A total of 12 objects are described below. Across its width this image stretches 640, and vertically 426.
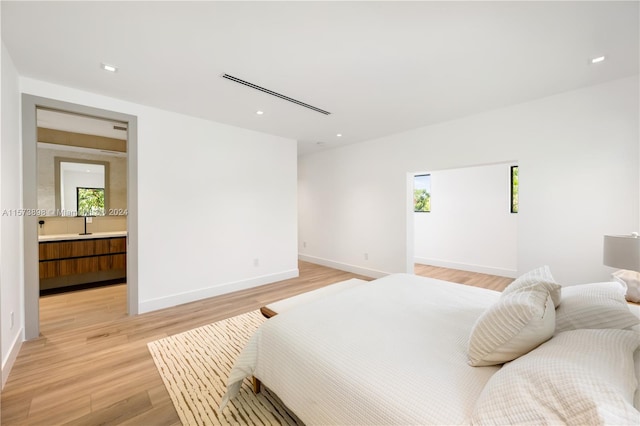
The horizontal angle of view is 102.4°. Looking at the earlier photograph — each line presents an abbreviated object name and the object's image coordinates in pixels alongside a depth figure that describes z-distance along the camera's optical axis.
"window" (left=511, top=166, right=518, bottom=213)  4.81
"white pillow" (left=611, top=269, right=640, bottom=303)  2.18
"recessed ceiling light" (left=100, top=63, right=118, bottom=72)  2.34
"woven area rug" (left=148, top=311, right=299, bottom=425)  1.66
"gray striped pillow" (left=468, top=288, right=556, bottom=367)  1.16
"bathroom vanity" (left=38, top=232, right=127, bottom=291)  3.88
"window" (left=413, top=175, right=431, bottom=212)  6.11
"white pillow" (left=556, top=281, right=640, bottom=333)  1.25
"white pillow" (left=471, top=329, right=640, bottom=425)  0.77
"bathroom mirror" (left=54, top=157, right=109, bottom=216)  4.29
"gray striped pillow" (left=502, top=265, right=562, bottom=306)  1.39
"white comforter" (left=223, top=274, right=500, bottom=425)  1.05
